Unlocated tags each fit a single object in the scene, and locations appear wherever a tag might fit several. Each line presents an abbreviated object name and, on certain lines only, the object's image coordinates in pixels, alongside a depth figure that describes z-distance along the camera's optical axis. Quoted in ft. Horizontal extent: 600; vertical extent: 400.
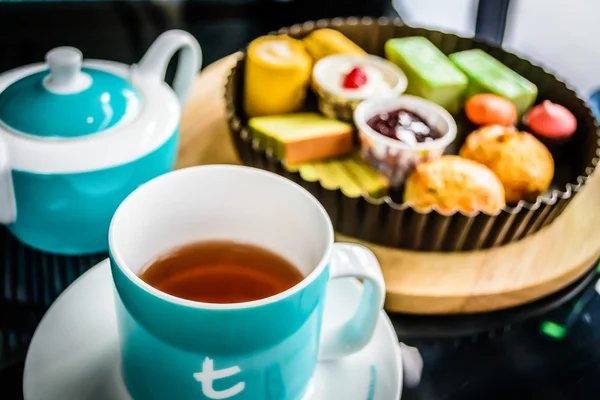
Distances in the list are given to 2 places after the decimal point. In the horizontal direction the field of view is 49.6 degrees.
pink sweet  2.63
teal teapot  1.75
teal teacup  1.20
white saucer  1.45
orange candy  2.72
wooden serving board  1.96
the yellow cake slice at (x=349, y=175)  2.43
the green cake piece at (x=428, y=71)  2.87
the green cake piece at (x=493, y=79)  2.83
